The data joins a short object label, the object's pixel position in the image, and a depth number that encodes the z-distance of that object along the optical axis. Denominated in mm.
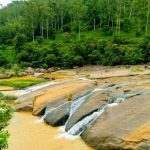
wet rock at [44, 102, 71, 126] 16277
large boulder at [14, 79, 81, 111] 20033
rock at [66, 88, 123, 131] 15284
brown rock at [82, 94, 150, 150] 11550
